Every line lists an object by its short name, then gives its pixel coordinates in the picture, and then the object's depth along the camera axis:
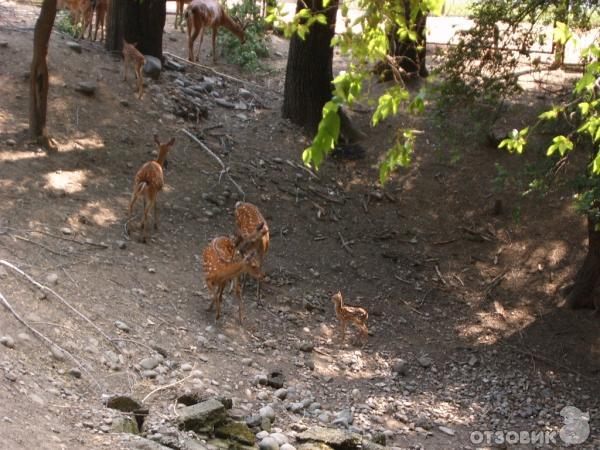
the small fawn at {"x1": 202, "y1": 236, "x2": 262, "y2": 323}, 18.45
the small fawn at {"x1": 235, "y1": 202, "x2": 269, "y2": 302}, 19.72
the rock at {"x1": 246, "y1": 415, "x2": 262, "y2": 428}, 14.98
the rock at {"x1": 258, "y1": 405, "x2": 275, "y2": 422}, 15.41
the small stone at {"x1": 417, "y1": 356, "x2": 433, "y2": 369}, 20.27
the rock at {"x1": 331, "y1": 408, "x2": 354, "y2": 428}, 16.33
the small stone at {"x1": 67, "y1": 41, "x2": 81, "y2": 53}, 27.78
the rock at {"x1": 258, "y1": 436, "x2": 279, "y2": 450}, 14.30
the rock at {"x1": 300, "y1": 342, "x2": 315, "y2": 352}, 19.28
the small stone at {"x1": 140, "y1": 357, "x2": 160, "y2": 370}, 15.90
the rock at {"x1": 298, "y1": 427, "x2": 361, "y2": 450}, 14.67
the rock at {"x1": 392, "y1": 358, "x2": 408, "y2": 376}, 19.56
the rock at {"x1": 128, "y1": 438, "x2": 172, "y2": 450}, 12.62
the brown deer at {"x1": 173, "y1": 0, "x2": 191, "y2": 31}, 36.04
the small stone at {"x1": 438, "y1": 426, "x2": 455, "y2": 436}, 17.52
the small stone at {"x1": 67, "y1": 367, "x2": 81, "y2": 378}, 14.70
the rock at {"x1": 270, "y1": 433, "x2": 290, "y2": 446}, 14.54
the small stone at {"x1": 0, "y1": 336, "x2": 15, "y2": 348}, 14.56
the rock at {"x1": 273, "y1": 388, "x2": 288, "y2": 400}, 16.81
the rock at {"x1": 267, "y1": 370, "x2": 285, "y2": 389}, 17.19
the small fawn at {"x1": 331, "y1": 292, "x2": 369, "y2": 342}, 19.91
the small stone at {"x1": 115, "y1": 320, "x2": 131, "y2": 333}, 16.91
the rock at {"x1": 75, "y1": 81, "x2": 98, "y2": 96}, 25.58
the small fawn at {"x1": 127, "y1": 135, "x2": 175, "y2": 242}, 20.52
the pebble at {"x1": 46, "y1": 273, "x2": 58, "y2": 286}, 17.17
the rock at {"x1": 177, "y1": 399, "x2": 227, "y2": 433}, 14.05
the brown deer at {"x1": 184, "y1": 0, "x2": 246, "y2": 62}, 32.06
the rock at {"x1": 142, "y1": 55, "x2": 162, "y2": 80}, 28.12
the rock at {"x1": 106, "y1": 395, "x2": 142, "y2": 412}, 13.89
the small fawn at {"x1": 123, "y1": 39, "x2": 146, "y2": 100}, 26.31
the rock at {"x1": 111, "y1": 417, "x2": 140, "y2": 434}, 13.15
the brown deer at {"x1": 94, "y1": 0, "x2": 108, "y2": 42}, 29.39
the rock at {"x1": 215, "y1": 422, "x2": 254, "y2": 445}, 14.26
